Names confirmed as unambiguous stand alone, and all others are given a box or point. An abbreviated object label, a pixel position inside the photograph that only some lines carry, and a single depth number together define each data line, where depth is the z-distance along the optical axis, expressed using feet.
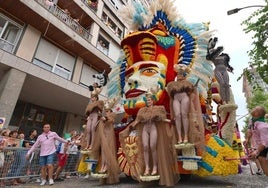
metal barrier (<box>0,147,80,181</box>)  17.24
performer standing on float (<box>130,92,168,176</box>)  12.77
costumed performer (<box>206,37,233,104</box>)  15.88
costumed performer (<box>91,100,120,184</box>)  15.20
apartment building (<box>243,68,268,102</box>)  122.48
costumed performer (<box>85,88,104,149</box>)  16.53
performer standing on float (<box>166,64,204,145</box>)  12.57
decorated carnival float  12.73
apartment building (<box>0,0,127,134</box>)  31.65
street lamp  23.19
